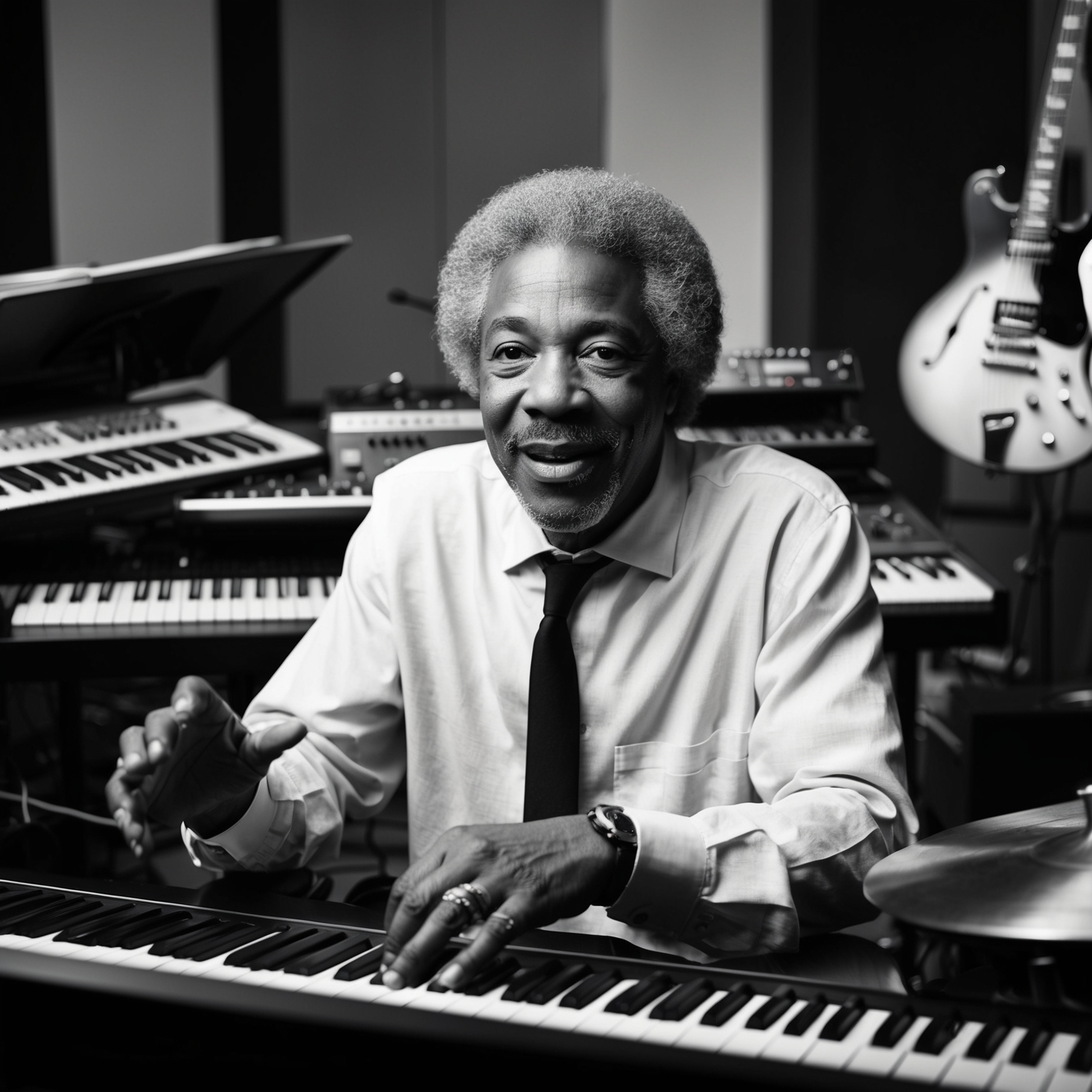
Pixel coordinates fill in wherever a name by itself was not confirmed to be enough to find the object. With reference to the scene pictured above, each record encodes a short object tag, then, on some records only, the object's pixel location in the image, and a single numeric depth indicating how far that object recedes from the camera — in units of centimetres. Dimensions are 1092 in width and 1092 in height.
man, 137
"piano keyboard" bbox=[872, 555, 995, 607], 230
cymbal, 88
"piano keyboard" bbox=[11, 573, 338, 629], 218
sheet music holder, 240
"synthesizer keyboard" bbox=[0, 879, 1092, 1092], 89
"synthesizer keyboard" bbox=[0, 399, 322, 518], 229
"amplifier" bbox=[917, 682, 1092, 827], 296
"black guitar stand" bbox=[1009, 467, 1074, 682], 346
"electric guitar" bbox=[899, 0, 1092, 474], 296
